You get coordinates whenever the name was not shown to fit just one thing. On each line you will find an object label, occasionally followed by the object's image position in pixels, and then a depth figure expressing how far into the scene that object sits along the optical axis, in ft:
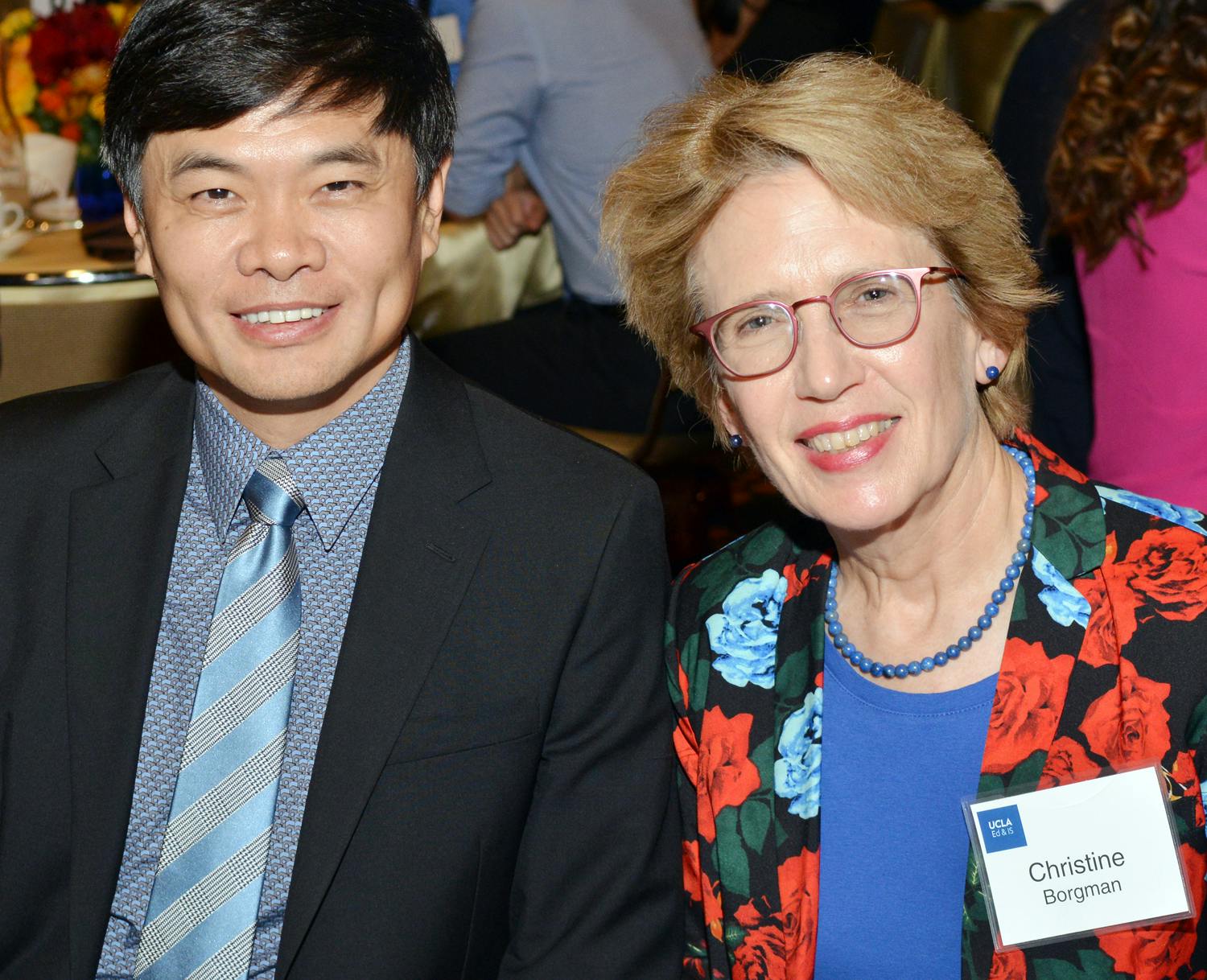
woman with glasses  5.11
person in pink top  7.68
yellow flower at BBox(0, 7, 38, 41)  11.33
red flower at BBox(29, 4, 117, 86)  10.78
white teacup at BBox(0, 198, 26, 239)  10.15
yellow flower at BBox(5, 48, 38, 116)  10.96
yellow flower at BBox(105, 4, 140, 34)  11.16
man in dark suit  4.98
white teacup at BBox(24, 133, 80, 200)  11.15
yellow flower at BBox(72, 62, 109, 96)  10.74
